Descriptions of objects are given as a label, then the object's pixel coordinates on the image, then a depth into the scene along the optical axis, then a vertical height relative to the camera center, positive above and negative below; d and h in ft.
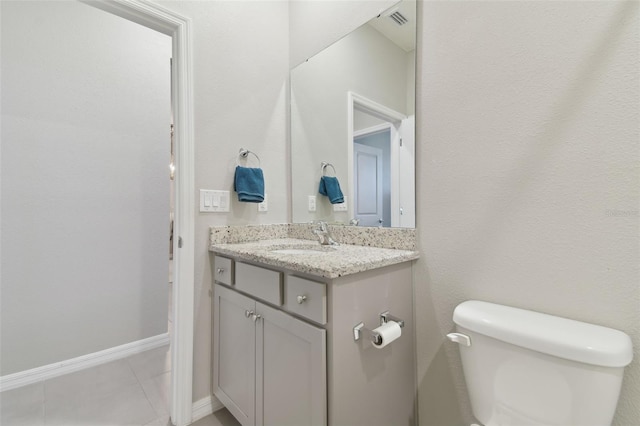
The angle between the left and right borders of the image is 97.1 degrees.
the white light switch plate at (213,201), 5.02 +0.15
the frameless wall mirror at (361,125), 4.28 +1.52
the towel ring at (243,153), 5.51 +1.09
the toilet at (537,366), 2.28 -1.40
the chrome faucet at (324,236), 5.02 -0.48
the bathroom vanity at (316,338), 3.02 -1.60
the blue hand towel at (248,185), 5.25 +0.45
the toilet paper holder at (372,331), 3.00 -1.38
